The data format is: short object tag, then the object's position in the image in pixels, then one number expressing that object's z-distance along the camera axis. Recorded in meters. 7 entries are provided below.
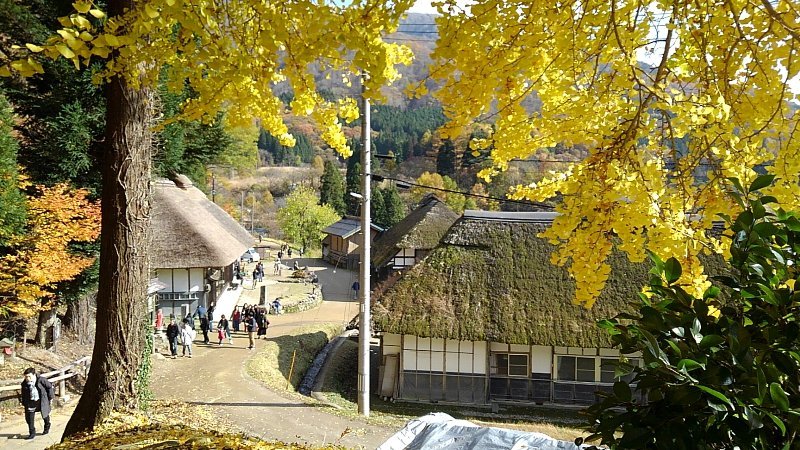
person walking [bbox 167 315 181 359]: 12.97
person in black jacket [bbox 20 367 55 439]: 7.50
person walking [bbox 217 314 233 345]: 14.86
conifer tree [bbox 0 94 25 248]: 8.77
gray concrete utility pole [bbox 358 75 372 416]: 9.12
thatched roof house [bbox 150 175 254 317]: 15.86
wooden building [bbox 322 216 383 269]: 34.53
